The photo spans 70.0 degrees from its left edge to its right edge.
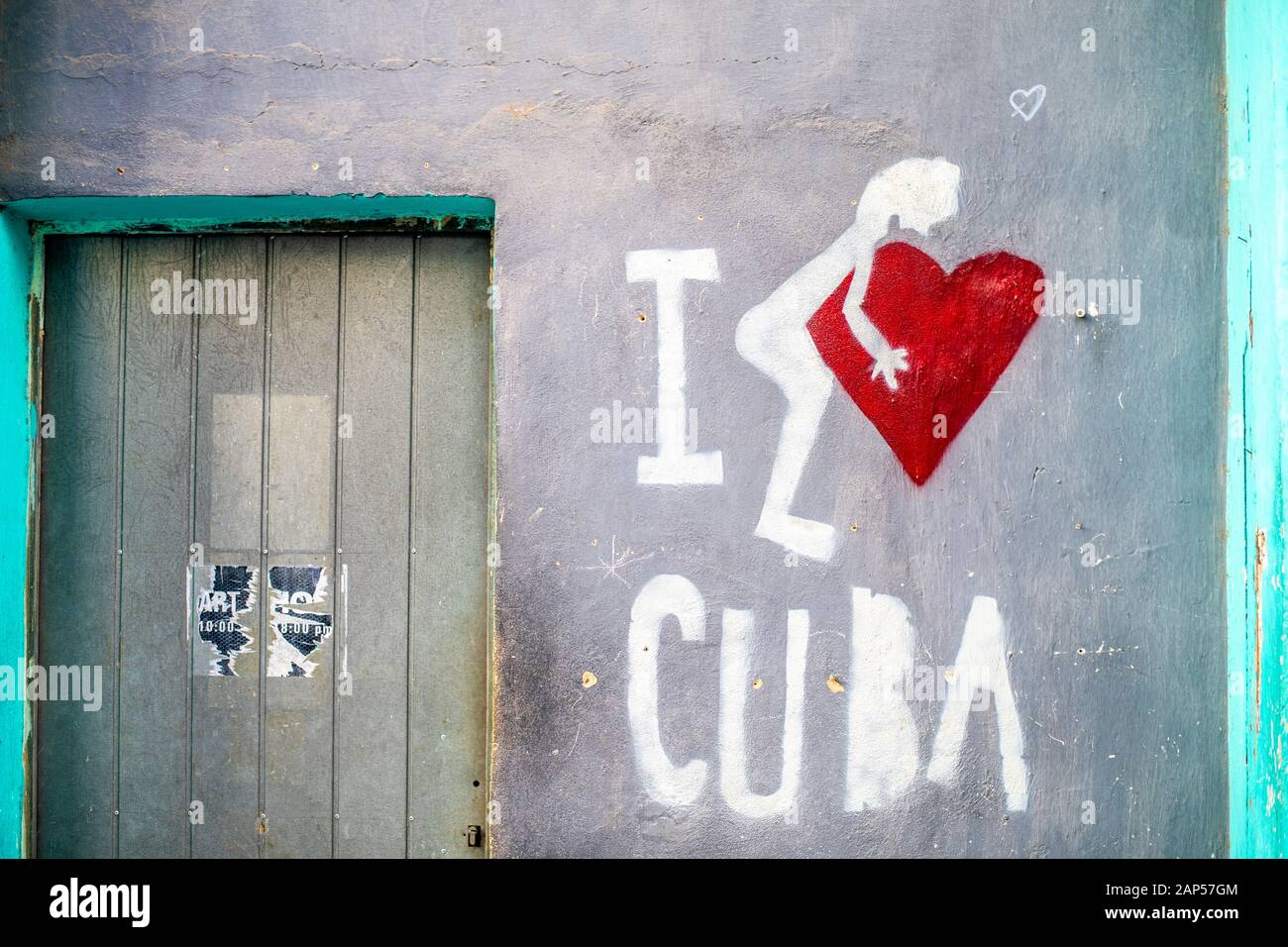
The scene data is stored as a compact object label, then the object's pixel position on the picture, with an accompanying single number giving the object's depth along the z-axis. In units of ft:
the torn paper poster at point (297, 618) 7.95
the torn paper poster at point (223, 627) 7.96
